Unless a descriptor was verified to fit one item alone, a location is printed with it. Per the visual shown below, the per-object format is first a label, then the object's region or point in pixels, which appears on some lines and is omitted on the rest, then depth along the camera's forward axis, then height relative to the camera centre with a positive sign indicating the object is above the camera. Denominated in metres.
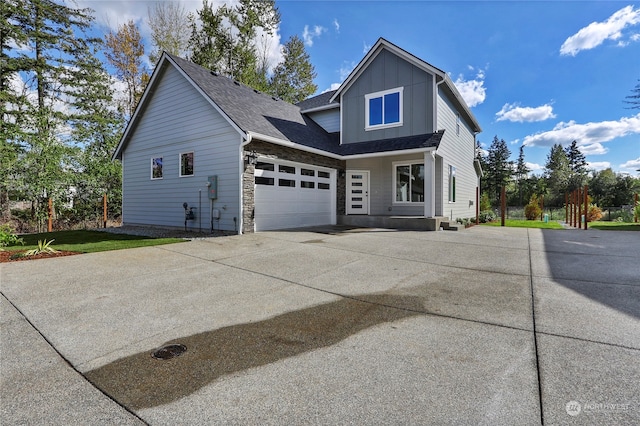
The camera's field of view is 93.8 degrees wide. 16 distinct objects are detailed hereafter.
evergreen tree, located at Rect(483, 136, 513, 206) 45.88 +6.34
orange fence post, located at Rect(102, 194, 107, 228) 13.74 +0.00
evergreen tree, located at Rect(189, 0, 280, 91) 21.78 +13.07
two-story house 10.09 +2.29
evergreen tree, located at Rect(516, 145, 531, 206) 48.79 +7.05
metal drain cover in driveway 2.34 -1.14
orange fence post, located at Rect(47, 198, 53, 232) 12.40 -0.31
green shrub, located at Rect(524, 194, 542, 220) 20.05 -0.06
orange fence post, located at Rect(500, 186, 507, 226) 13.17 +0.14
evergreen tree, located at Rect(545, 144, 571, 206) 37.65 +5.11
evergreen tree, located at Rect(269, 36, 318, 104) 25.39 +11.69
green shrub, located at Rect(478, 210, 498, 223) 16.92 -0.40
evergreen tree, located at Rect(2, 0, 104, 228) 13.69 +6.75
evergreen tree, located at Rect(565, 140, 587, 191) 55.84 +9.96
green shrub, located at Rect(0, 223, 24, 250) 7.33 -0.70
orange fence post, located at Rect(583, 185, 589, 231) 11.59 +0.20
